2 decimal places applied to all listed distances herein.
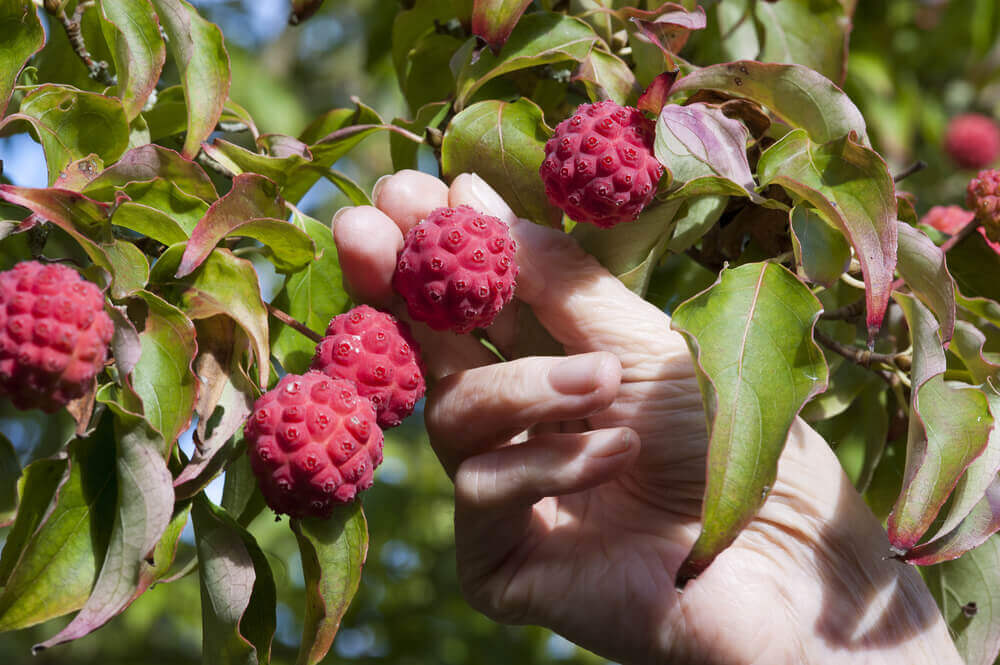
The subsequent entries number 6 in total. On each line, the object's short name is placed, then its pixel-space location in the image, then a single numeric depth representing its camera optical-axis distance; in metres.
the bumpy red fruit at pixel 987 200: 0.46
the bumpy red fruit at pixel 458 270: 0.41
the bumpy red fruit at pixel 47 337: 0.37
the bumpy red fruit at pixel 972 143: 1.12
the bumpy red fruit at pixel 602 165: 0.41
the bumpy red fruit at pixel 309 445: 0.40
